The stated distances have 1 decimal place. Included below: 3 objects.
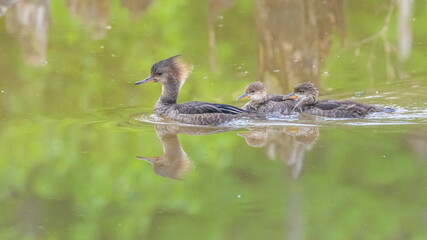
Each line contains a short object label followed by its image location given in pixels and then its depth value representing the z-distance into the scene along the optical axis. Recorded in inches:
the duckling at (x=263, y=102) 739.4
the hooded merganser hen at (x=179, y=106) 700.0
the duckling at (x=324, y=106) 693.9
